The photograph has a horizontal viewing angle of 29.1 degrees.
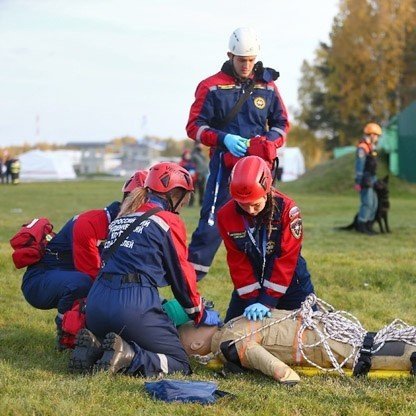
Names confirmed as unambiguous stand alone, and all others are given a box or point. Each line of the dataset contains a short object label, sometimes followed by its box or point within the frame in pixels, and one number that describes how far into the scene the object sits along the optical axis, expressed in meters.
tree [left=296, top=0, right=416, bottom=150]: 45.06
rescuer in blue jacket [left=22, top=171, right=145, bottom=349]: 6.11
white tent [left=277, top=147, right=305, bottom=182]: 56.75
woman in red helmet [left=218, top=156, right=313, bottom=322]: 5.44
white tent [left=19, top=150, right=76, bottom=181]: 61.40
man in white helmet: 7.32
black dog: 14.95
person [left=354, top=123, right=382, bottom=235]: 14.54
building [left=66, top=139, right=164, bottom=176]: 96.56
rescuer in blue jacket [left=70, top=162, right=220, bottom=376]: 5.05
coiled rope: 5.28
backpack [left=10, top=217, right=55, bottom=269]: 6.34
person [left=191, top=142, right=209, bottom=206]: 23.14
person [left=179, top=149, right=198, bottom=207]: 23.12
